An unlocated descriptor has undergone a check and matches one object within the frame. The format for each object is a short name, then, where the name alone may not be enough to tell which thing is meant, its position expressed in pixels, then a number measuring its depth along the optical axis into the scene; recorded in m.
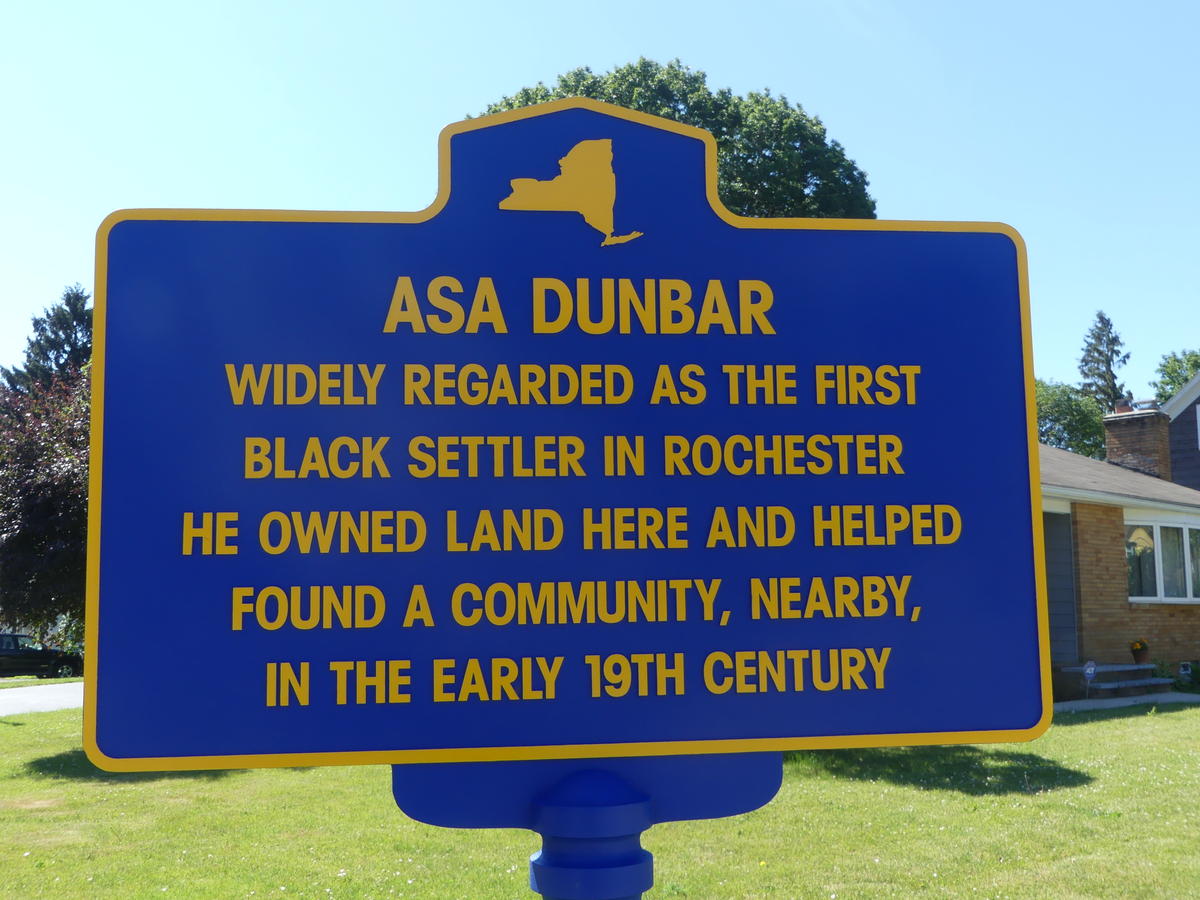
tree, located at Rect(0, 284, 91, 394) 51.88
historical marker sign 2.54
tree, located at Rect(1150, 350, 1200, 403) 61.75
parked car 31.56
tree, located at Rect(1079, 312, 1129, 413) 72.44
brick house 17.12
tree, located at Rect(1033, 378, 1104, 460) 66.25
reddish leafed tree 12.27
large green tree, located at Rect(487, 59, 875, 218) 20.00
